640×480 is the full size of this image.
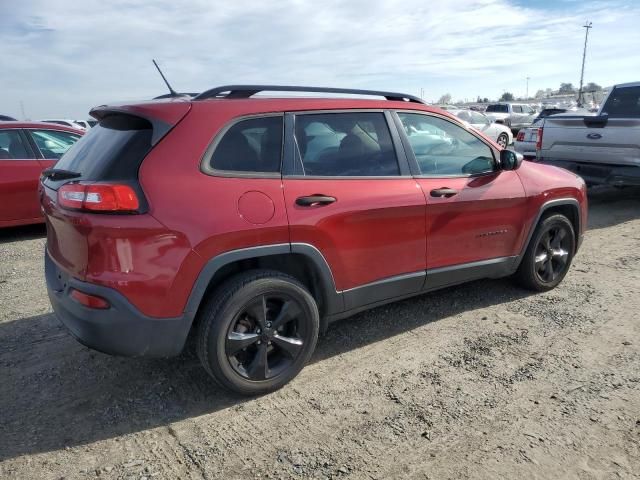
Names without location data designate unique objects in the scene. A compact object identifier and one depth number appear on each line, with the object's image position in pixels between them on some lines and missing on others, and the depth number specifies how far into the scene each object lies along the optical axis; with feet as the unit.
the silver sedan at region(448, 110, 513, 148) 65.05
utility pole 202.28
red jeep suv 8.55
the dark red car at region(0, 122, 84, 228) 21.45
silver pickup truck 24.12
